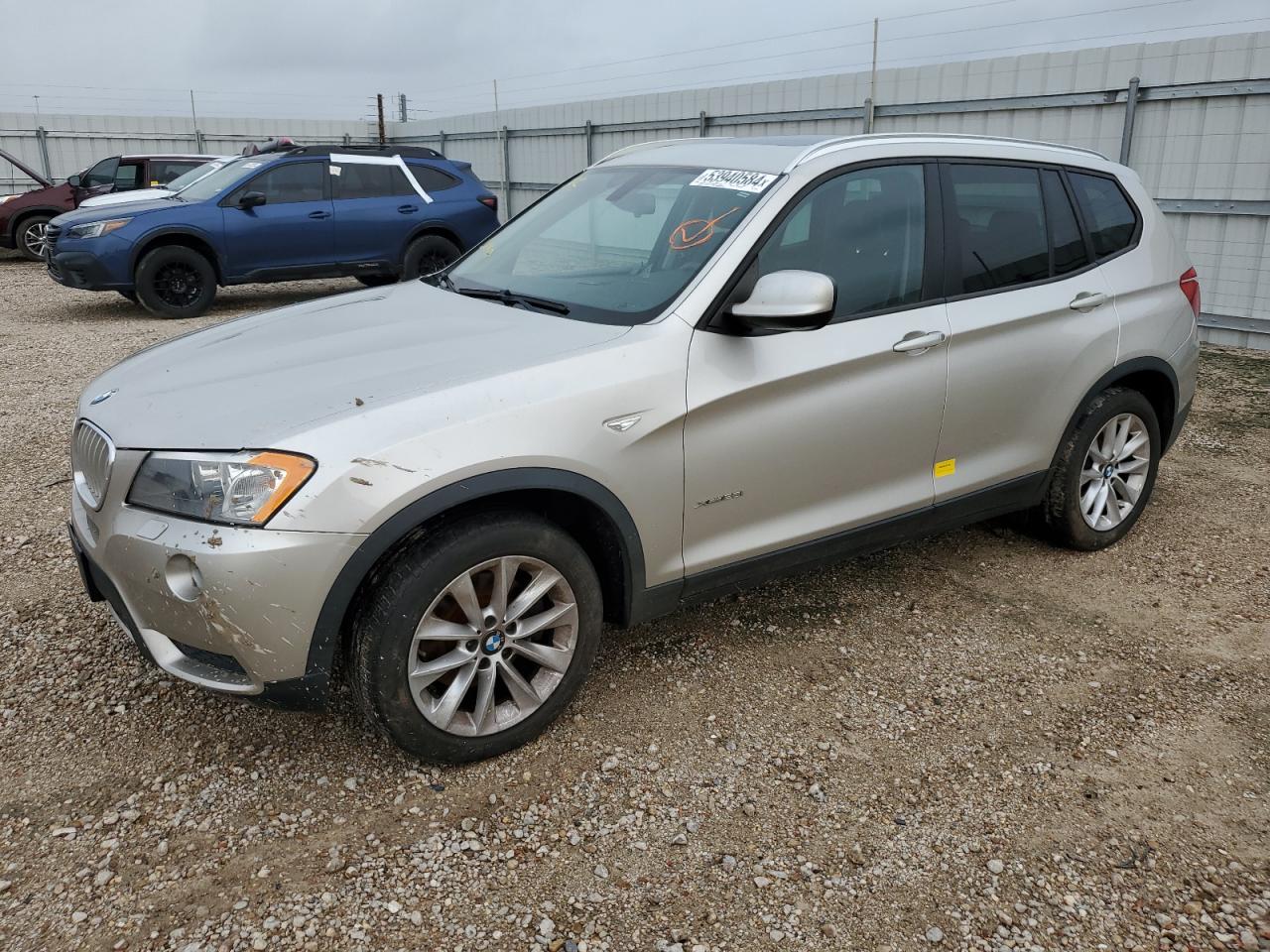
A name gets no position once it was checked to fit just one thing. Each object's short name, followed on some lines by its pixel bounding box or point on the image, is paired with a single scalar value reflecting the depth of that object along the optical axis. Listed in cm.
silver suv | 257
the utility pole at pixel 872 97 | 1103
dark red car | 1474
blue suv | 1026
